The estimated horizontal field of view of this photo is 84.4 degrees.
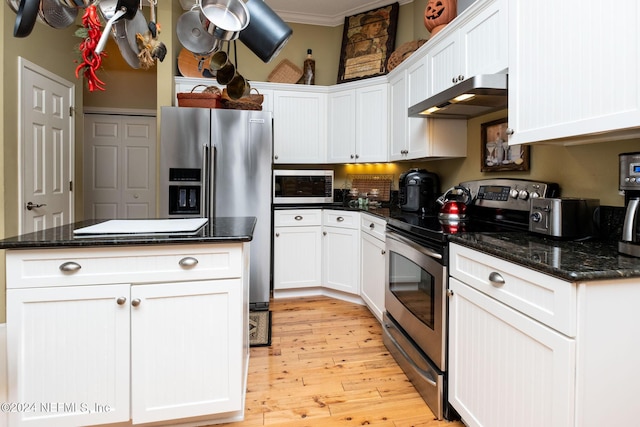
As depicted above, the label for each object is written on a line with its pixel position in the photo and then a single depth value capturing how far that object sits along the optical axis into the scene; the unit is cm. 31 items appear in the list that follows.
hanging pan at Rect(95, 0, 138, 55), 129
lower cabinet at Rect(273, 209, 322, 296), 342
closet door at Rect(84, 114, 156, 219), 462
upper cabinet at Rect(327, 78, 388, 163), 338
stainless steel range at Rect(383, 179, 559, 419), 173
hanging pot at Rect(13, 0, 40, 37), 118
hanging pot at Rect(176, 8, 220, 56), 180
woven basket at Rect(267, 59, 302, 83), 385
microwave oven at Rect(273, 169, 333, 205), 351
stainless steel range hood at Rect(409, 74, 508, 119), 172
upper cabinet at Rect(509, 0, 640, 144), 113
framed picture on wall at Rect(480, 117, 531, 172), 210
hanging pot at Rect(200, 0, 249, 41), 151
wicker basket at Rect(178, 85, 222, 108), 298
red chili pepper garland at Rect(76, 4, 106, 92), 152
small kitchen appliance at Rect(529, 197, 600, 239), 150
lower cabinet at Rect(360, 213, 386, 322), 274
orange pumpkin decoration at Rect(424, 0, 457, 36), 247
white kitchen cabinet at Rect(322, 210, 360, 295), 326
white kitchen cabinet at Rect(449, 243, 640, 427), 104
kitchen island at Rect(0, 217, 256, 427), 141
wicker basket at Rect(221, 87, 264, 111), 307
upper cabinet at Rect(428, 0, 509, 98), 179
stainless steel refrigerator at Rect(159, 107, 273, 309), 292
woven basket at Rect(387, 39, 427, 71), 318
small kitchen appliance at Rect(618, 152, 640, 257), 119
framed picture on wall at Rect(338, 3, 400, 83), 360
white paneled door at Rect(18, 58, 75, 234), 291
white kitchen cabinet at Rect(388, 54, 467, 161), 264
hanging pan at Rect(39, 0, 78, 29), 136
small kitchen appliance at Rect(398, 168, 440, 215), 278
